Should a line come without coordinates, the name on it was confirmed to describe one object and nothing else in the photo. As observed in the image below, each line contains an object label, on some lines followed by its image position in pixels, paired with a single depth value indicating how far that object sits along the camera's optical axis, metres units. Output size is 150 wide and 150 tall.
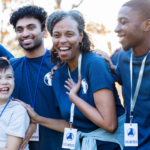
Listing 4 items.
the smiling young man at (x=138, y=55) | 2.23
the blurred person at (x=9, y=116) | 2.46
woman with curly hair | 2.31
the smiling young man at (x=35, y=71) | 3.15
